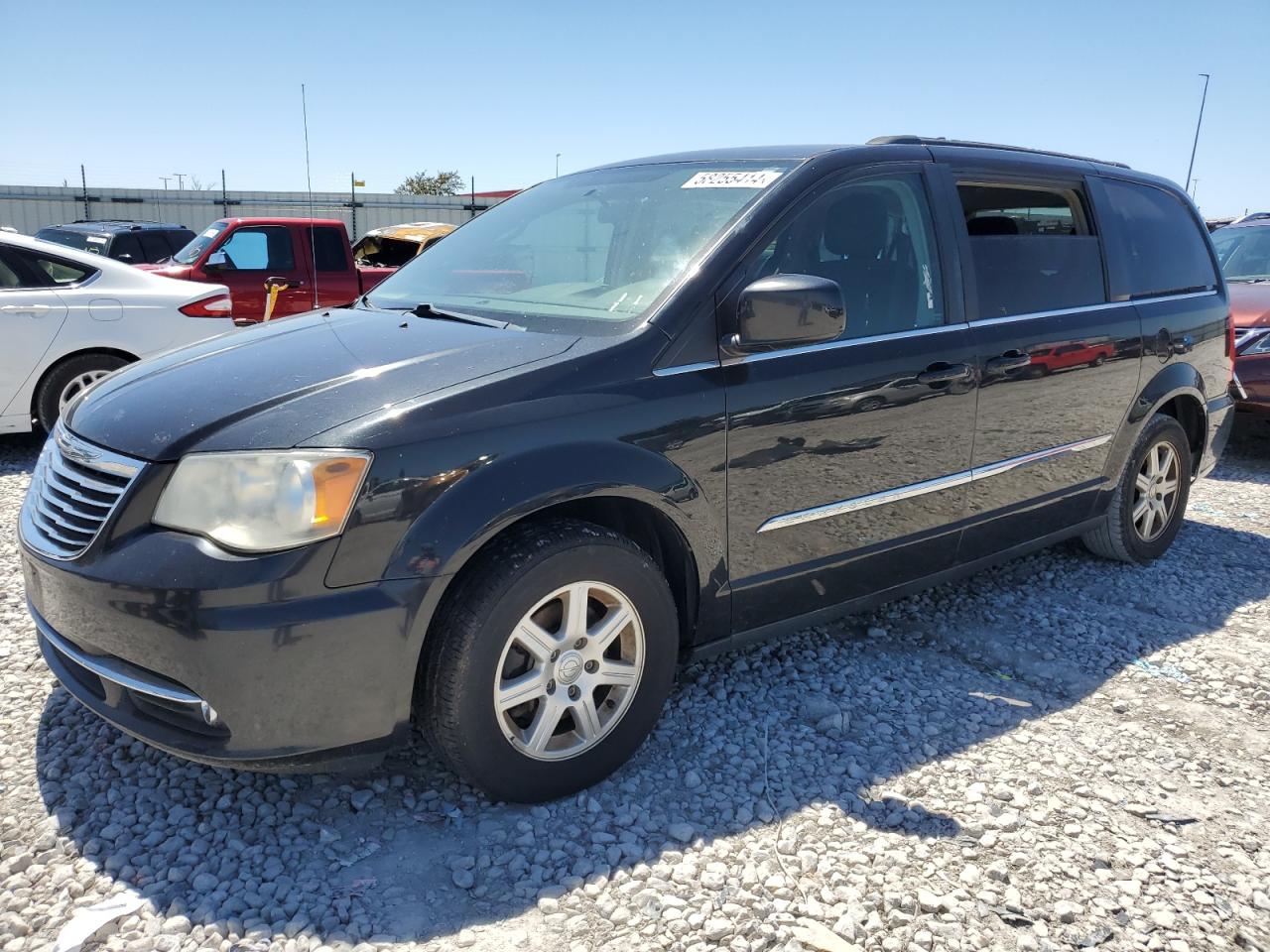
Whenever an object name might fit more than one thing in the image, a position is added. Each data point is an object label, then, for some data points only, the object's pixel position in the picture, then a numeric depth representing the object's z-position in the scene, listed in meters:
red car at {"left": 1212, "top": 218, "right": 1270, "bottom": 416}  7.16
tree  56.12
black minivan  2.33
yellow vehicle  12.91
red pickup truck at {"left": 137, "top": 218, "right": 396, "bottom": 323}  9.47
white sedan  6.33
